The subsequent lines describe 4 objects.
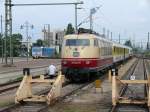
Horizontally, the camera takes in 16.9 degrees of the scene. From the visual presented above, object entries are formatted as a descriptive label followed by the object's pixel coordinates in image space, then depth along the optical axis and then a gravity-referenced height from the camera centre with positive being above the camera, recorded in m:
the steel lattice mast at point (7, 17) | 52.09 +3.80
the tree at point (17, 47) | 134.75 +1.57
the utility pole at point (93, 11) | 59.84 +5.00
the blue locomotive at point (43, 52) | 120.41 +0.21
